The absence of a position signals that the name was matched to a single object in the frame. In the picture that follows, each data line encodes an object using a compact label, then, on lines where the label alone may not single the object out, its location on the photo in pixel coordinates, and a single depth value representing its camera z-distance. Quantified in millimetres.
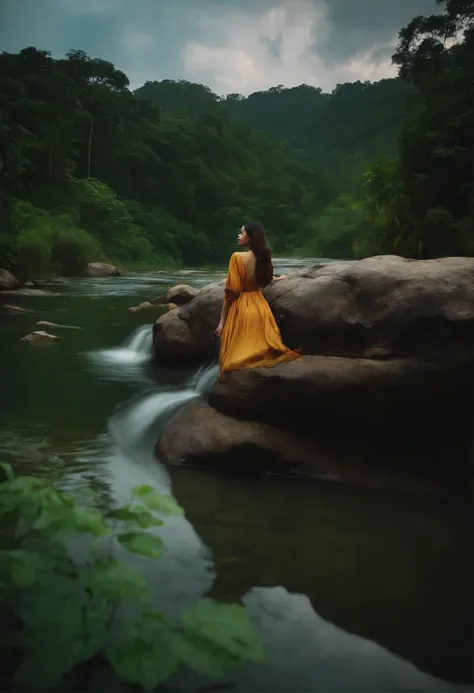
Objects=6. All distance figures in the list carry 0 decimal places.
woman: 4012
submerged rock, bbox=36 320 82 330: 4941
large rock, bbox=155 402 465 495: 3881
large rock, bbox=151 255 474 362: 3680
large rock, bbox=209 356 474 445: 3805
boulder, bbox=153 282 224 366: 5906
